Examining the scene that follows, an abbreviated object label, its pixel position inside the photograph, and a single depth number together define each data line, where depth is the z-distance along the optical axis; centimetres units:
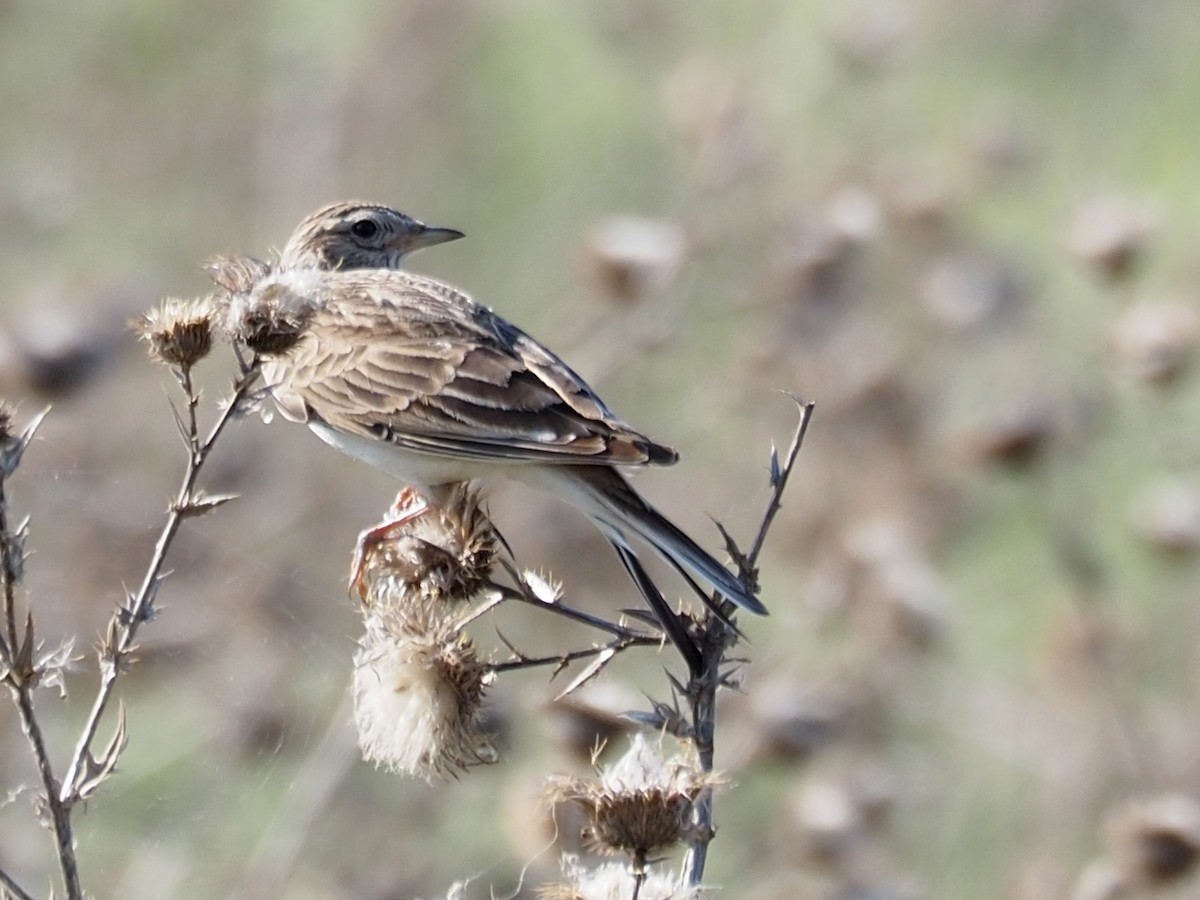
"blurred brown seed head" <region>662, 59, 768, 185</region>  1481
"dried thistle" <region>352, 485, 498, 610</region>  710
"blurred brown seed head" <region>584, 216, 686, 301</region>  1301
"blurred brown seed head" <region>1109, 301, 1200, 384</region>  1296
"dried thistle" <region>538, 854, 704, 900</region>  605
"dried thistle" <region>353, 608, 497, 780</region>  673
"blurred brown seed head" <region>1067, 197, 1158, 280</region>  1334
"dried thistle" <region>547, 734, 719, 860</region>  600
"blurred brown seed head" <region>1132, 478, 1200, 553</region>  1325
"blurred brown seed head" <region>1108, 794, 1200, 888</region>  1055
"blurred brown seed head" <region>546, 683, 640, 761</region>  822
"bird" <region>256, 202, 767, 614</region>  764
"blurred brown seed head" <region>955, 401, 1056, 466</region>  1370
